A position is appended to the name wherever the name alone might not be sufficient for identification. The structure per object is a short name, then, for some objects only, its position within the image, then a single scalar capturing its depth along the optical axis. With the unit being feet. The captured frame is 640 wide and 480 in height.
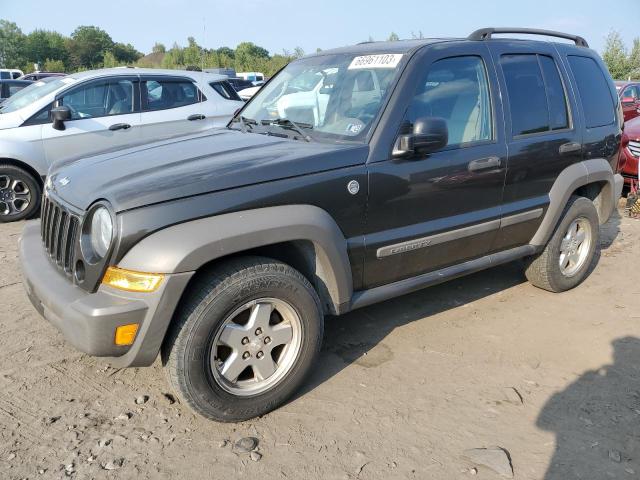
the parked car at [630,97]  35.04
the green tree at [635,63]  106.11
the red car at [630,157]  25.31
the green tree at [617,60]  105.40
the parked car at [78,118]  20.97
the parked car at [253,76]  102.99
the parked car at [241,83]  65.46
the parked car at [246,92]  45.29
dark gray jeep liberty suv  8.20
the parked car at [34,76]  67.40
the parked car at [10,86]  33.81
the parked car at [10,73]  76.38
